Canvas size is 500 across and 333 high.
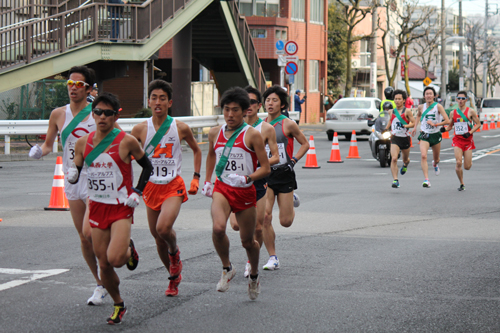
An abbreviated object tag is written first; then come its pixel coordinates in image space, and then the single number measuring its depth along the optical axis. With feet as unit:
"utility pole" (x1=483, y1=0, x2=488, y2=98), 291.58
